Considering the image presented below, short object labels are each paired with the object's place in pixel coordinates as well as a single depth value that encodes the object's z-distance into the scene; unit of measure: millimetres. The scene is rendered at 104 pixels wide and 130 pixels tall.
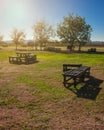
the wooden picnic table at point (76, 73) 5495
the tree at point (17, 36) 36219
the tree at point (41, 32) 30621
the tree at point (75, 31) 27831
